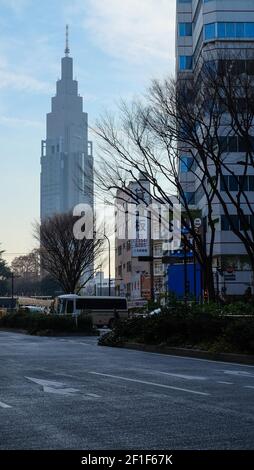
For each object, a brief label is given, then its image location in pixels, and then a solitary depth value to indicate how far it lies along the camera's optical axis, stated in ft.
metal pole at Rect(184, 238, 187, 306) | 89.10
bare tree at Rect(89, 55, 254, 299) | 83.41
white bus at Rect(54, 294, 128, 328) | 183.01
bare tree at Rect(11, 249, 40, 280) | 423.23
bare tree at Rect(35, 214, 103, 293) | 180.34
